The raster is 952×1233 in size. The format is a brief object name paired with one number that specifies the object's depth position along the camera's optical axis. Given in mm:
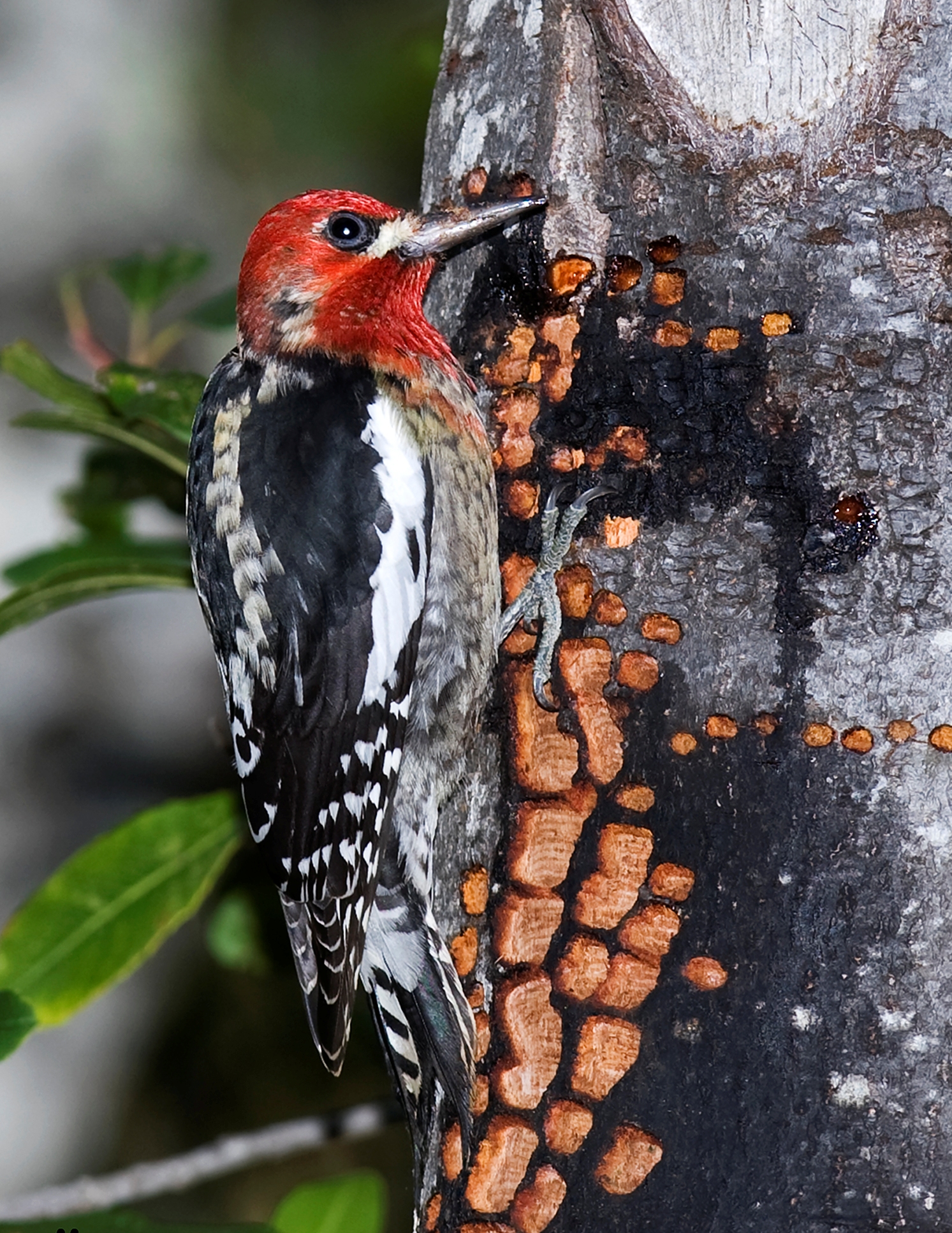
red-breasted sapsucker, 3850
